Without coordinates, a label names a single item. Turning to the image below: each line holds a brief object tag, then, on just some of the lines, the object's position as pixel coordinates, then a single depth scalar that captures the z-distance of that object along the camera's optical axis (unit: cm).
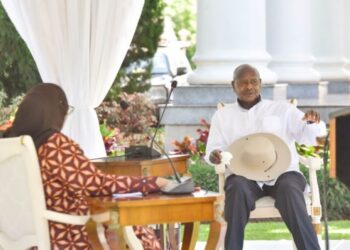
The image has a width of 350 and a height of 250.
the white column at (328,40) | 2288
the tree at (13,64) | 2131
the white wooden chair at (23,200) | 670
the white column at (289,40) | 1970
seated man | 881
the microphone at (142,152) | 849
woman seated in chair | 673
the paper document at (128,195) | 675
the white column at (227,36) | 1530
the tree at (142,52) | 2344
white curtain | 967
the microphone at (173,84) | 804
